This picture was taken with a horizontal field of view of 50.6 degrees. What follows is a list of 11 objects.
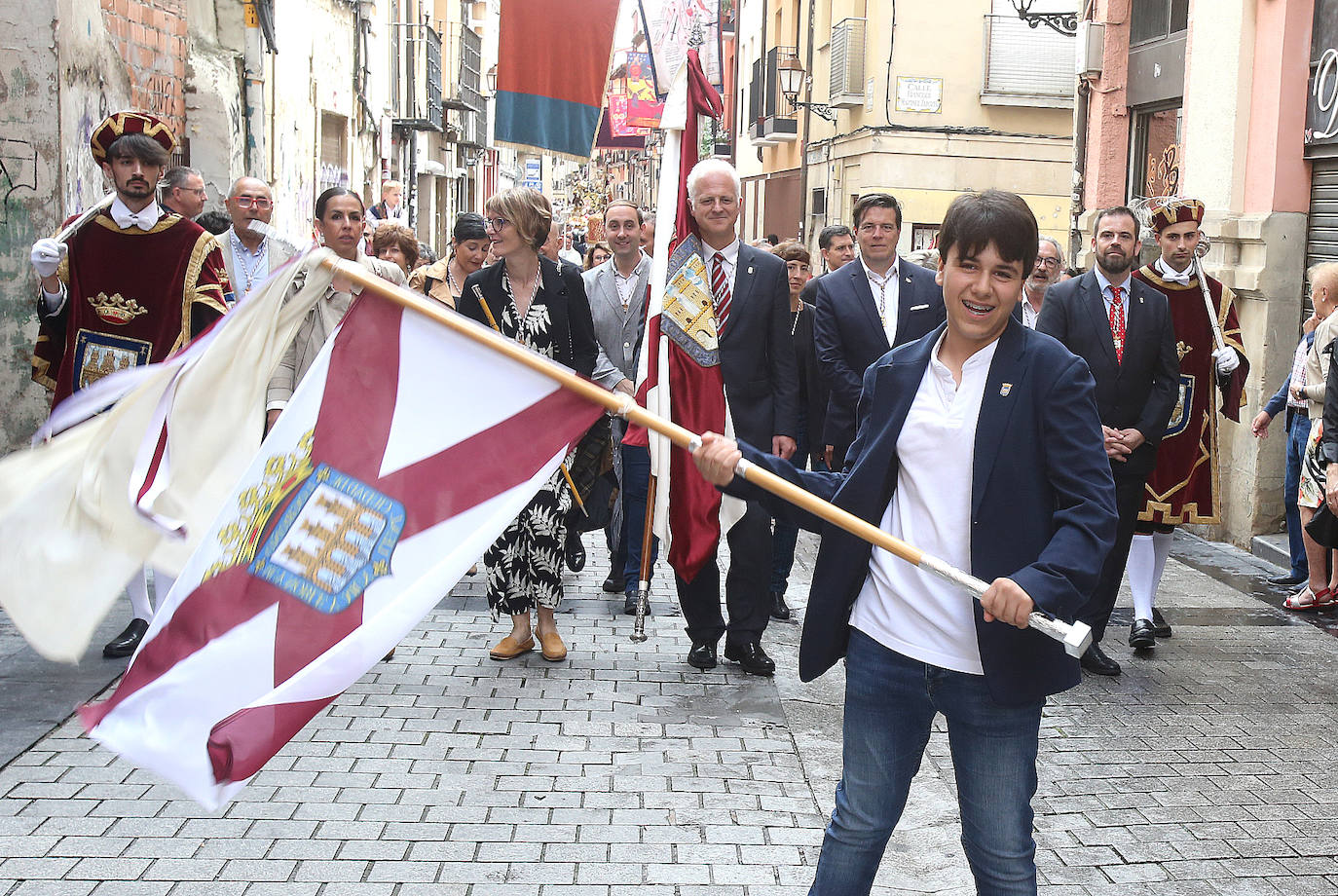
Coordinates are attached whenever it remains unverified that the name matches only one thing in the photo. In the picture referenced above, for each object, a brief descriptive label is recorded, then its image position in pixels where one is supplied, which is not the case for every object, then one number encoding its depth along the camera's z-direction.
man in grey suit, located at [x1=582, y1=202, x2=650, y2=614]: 7.83
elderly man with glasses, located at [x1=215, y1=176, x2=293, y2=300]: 7.07
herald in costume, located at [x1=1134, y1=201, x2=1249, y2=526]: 7.00
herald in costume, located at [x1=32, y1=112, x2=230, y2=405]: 6.24
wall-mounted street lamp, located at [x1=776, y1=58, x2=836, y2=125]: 29.41
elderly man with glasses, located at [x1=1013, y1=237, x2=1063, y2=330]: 8.62
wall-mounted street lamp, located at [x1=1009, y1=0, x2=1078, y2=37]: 17.66
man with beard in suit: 6.41
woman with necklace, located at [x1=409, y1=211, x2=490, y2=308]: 8.97
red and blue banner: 8.55
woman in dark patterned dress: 6.55
